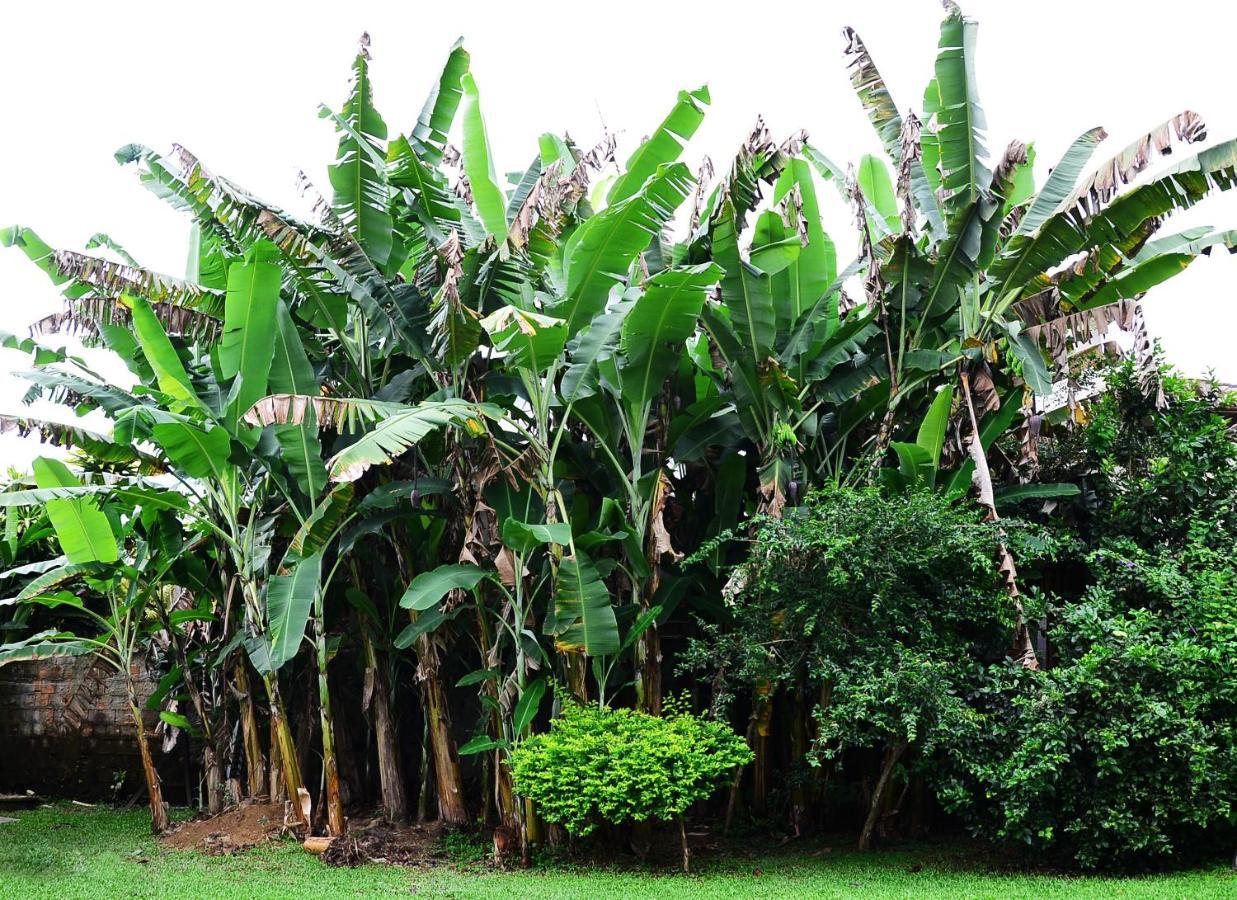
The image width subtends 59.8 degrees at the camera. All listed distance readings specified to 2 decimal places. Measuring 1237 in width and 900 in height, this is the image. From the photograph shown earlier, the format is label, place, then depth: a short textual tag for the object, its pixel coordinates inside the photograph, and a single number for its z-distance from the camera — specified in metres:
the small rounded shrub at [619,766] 6.17
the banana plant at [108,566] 7.27
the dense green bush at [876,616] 6.04
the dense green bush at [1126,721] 5.68
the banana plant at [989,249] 6.79
